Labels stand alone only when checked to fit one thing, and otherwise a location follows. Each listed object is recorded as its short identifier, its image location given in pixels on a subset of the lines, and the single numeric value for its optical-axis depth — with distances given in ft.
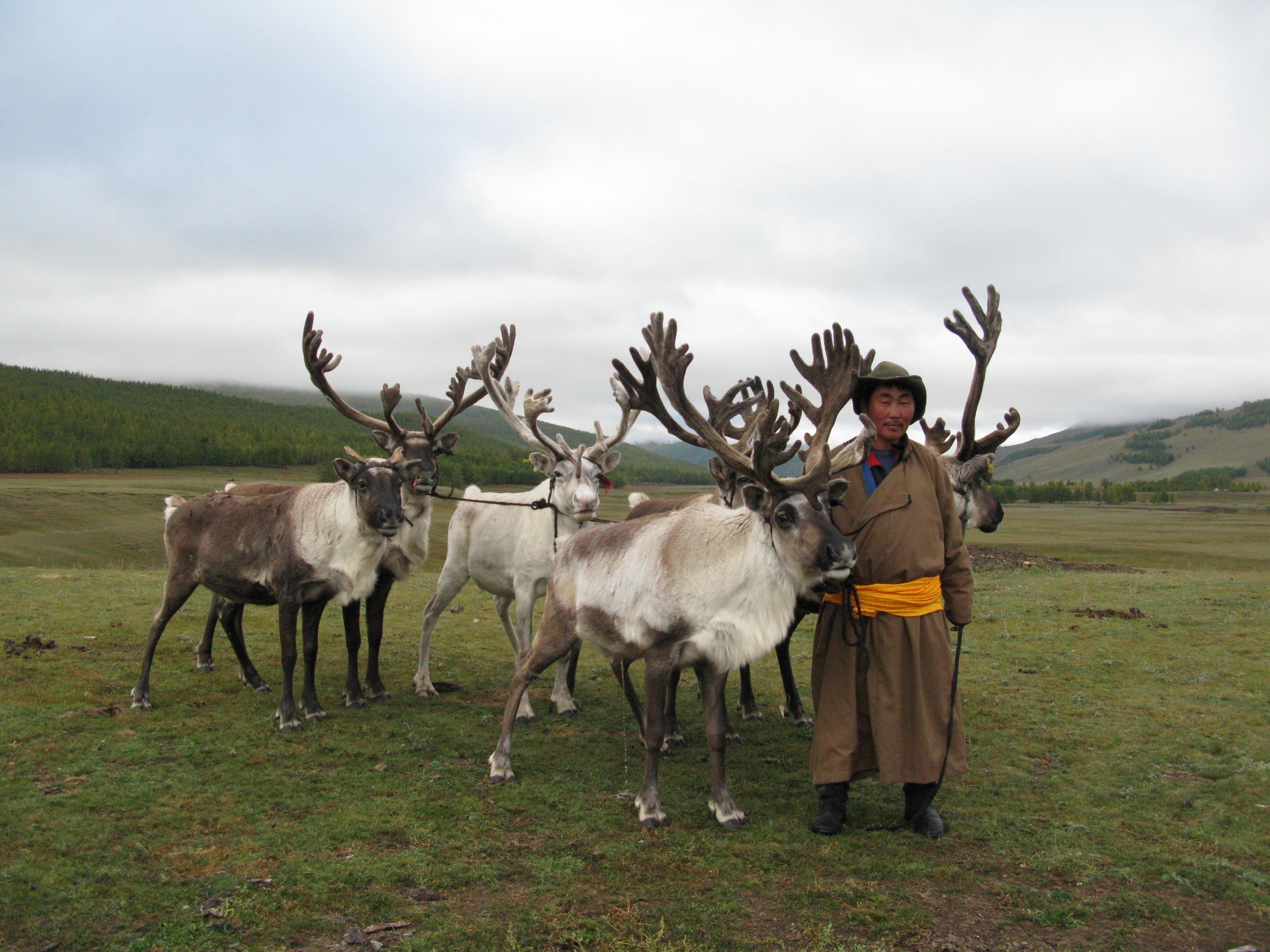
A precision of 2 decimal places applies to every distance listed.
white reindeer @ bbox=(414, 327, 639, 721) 29.40
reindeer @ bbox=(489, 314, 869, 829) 19.17
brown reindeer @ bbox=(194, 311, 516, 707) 29.14
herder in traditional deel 18.33
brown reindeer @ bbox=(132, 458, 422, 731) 26.55
